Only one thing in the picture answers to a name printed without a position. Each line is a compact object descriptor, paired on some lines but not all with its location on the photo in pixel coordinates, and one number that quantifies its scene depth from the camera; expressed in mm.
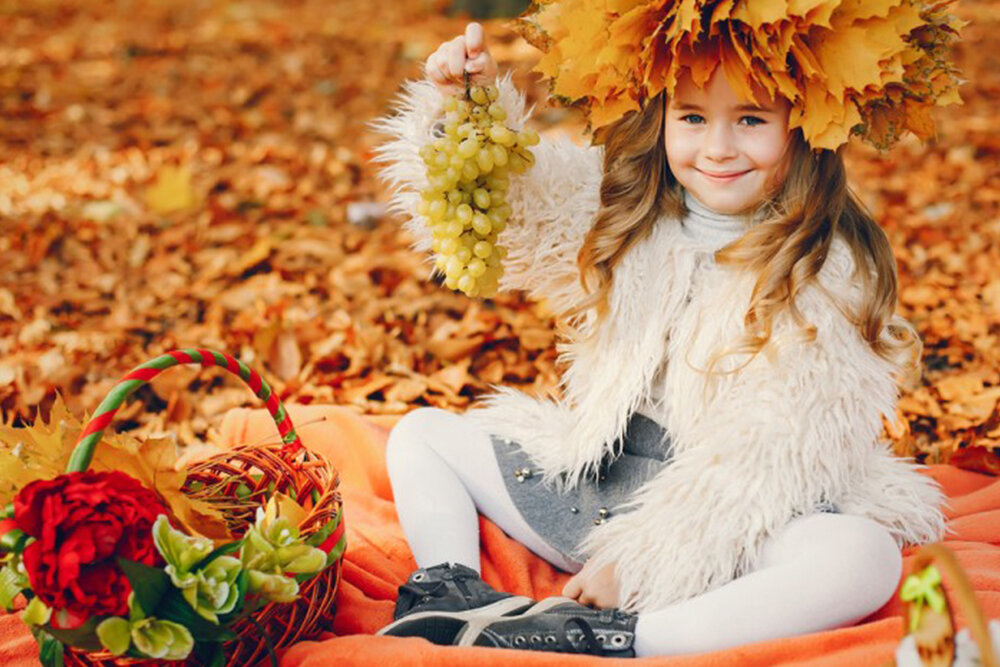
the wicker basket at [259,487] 1478
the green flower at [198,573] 1355
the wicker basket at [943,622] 1057
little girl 1595
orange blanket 1492
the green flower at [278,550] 1434
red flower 1313
